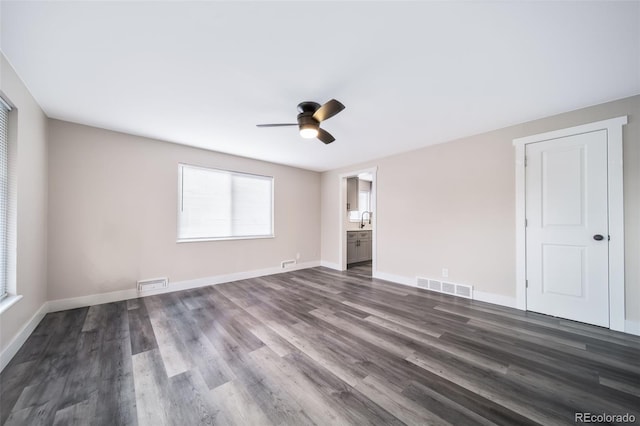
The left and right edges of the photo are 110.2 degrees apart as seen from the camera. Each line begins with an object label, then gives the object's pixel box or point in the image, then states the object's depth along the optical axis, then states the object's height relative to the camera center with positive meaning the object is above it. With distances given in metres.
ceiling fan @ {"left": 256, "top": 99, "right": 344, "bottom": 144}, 2.23 +1.01
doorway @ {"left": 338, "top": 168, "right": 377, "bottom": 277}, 5.07 -0.25
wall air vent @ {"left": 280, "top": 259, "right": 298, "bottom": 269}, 5.13 -1.14
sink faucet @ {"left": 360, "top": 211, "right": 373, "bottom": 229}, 6.61 -0.12
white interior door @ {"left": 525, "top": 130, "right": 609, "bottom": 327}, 2.48 -0.16
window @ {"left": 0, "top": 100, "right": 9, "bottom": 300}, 1.95 +0.19
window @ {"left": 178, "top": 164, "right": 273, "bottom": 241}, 3.93 +0.18
